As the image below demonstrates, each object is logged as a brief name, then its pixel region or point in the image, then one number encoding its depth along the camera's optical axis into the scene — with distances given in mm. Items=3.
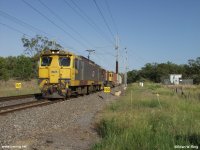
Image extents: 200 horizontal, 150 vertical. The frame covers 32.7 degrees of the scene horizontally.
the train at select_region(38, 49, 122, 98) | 22531
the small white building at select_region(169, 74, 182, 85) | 68675
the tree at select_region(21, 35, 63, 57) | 67312
